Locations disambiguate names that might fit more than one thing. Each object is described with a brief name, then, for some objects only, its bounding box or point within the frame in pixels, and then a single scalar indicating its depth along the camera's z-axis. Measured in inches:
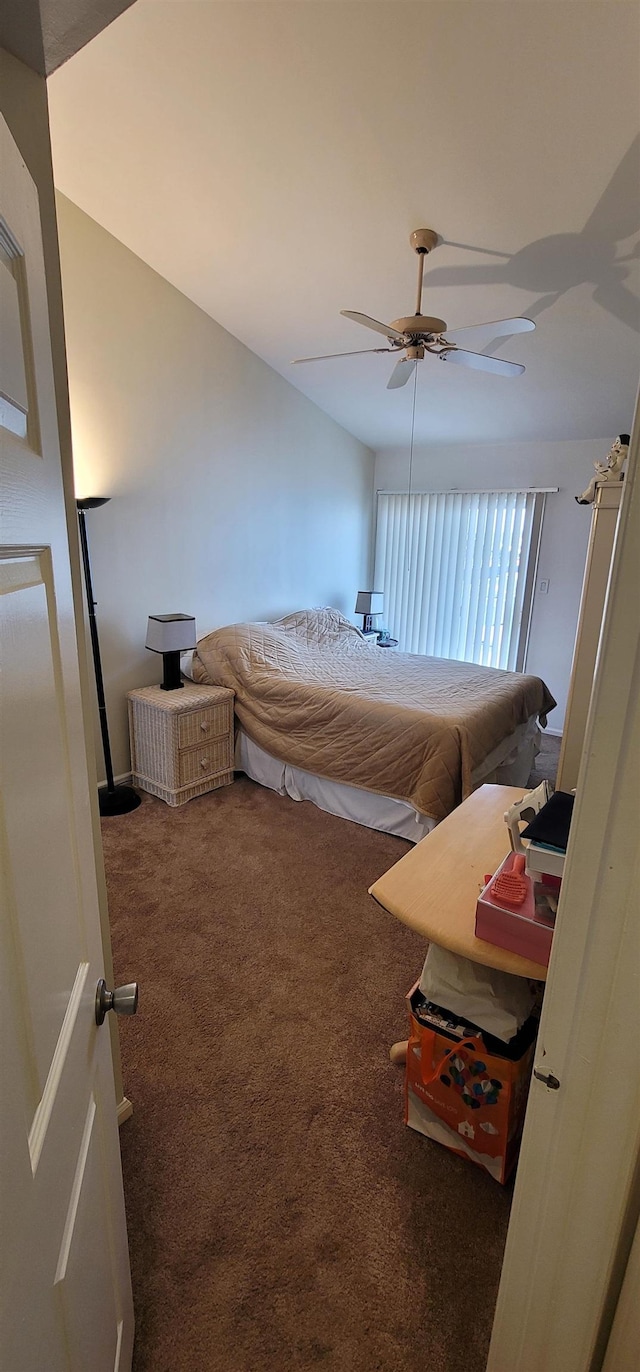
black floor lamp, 120.6
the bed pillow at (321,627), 169.9
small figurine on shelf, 72.5
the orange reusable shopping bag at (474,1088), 49.9
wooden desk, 45.9
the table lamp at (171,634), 126.5
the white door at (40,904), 19.4
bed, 109.0
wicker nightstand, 125.3
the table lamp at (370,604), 201.0
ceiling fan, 86.3
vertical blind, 185.6
